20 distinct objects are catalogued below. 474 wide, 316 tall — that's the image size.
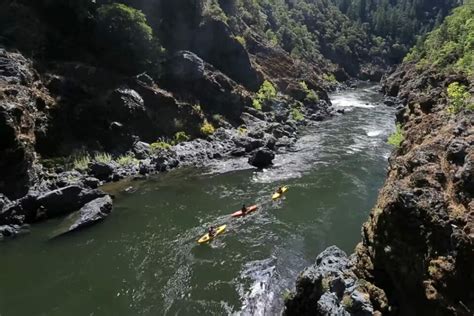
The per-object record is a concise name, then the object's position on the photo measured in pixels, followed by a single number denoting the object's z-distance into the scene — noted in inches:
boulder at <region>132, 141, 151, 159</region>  1789.4
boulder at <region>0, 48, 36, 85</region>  1553.9
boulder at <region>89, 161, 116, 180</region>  1561.3
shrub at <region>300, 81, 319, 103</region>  3191.4
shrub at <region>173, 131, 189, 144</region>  1989.4
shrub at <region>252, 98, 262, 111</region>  2623.0
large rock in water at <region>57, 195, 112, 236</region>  1186.6
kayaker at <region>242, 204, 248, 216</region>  1282.0
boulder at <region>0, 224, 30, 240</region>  1140.6
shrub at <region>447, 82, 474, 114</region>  948.6
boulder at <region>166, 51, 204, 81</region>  2276.1
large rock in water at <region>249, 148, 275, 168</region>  1781.5
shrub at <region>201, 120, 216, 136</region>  2107.5
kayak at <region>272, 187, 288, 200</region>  1411.4
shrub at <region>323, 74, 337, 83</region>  4833.2
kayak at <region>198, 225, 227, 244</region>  1115.0
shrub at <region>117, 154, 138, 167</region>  1688.7
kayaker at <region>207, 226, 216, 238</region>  1141.7
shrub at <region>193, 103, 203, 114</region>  2172.7
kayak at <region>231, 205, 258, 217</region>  1278.3
